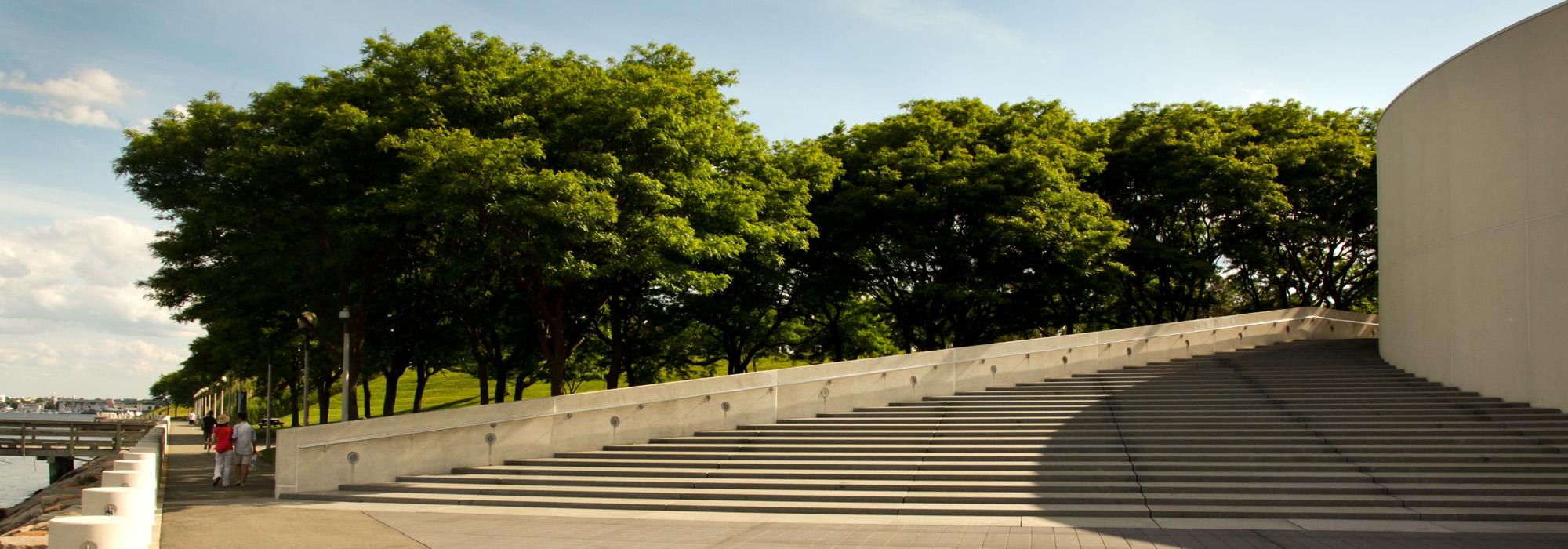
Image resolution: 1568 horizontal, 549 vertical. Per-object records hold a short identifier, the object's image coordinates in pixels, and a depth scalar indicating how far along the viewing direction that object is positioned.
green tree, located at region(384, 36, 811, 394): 17.83
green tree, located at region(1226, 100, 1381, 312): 32.44
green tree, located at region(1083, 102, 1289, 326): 31.39
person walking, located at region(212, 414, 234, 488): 18.66
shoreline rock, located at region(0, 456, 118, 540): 13.01
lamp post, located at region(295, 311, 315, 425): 26.50
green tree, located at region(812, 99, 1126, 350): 28.69
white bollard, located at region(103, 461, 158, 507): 12.12
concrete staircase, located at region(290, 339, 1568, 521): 13.97
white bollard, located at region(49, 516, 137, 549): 7.95
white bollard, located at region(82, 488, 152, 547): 10.01
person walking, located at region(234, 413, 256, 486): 18.84
